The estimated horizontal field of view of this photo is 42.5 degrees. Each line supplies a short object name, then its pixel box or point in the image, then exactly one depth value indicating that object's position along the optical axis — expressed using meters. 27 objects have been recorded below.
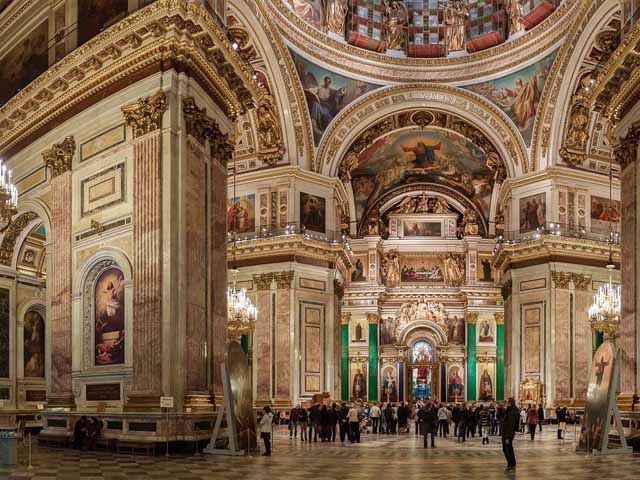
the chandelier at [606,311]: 25.50
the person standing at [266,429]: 15.66
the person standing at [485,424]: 20.82
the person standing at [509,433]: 13.28
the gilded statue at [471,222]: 44.00
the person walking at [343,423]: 21.60
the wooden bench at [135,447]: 14.62
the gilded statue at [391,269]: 44.97
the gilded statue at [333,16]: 31.36
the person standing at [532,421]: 22.08
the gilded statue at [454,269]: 44.84
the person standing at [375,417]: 26.27
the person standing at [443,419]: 23.98
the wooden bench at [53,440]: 16.53
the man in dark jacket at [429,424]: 19.69
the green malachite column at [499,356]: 43.09
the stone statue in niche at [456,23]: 32.78
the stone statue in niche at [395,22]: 32.97
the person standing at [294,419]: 23.34
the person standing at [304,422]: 21.52
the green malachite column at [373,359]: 43.53
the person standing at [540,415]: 27.00
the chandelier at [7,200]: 12.38
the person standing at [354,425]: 20.55
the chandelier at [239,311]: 25.64
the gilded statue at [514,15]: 30.78
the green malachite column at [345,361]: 42.77
